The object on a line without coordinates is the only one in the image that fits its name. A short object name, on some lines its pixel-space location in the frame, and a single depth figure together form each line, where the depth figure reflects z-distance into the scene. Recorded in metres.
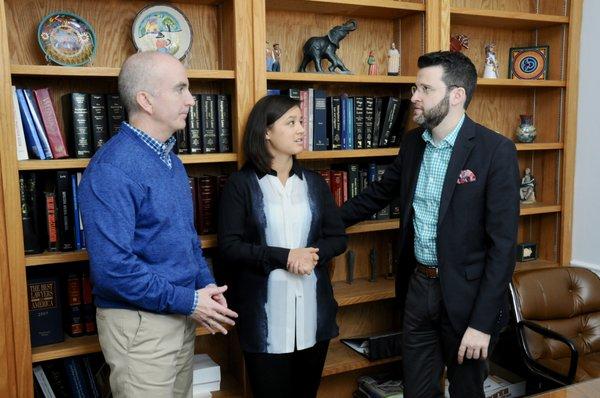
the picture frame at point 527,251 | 3.34
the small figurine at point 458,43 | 2.99
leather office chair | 2.57
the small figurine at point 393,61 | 2.80
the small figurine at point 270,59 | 2.53
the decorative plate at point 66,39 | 2.15
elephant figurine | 2.60
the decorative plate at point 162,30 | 2.31
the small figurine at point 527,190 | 3.34
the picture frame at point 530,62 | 3.21
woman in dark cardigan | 2.12
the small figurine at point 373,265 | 2.90
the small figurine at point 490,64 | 3.09
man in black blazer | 2.01
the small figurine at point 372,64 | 2.79
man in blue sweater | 1.60
